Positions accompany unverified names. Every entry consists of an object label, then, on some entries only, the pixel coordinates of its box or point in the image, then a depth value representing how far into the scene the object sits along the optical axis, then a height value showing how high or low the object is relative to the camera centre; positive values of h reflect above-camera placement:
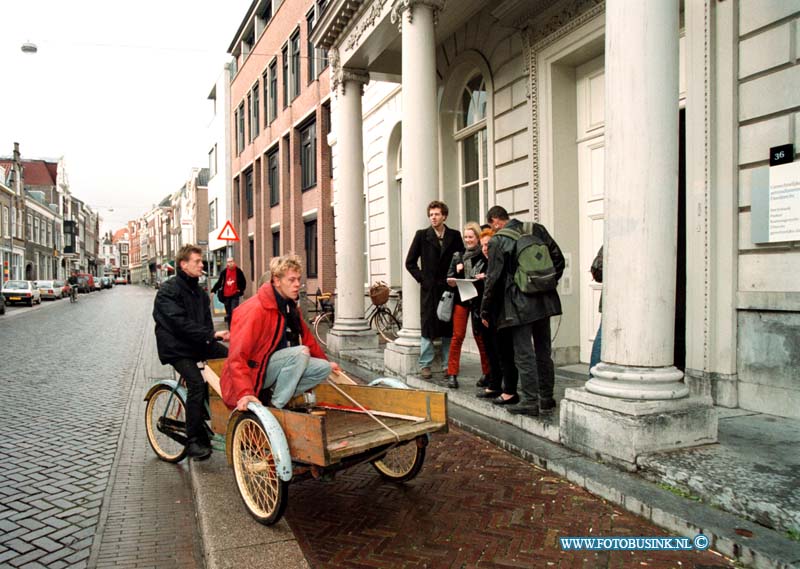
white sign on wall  4.66 +0.57
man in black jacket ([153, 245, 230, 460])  4.64 -0.46
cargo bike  3.21 -0.93
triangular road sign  14.75 +1.13
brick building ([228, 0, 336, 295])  19.55 +5.57
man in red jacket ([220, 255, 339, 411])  3.70 -0.49
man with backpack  4.91 -0.18
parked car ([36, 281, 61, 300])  39.44 -0.70
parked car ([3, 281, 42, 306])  30.92 -0.66
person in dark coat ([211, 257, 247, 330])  12.80 -0.15
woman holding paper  6.02 -0.08
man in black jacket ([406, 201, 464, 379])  6.89 +0.11
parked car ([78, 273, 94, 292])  53.88 -0.27
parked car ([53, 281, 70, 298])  42.78 -0.58
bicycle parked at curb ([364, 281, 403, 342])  10.80 -0.75
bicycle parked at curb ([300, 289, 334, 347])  11.77 -0.88
